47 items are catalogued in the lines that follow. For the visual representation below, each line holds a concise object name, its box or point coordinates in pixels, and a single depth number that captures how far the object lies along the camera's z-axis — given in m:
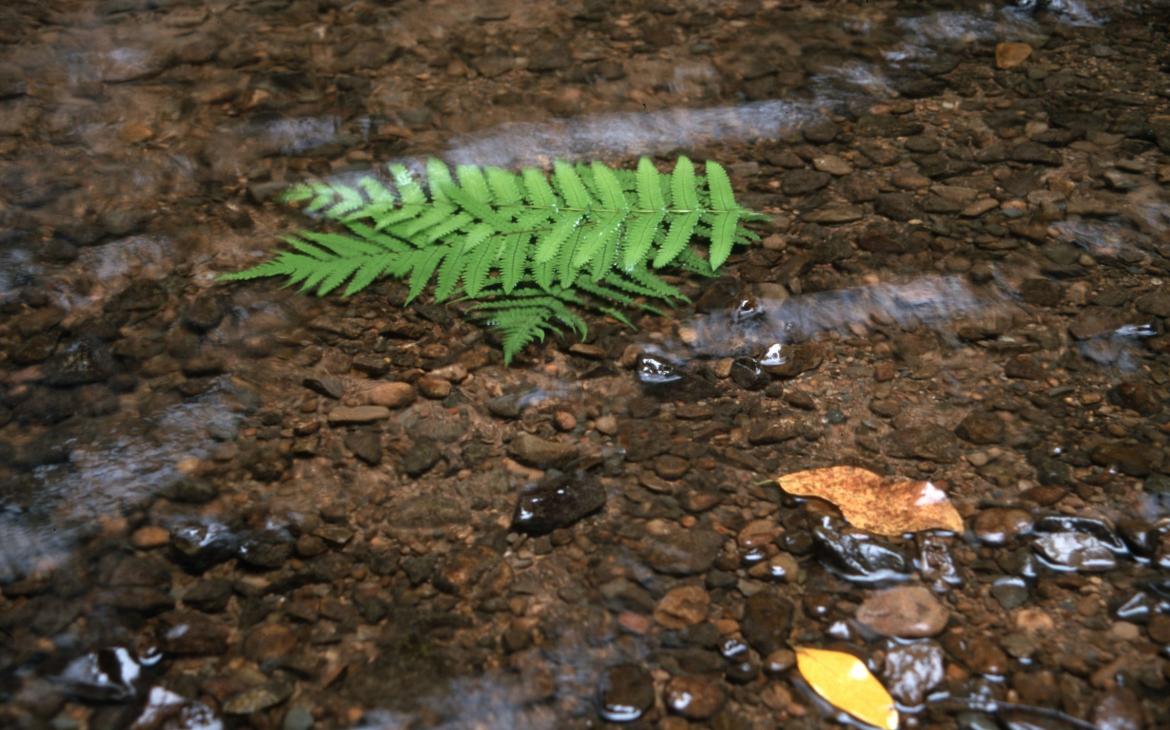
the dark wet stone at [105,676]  2.25
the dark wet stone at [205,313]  3.15
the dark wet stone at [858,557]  2.46
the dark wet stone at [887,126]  3.82
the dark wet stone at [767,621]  2.33
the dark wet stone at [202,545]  2.52
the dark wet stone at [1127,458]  2.65
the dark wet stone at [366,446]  2.78
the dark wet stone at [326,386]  2.95
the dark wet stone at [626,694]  2.21
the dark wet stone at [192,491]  2.65
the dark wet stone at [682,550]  2.49
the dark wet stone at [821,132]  3.82
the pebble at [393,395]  2.93
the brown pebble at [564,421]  2.86
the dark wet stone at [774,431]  2.81
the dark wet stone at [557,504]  2.61
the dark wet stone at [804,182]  3.61
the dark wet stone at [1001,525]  2.52
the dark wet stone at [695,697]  2.21
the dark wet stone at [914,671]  2.23
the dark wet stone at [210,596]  2.42
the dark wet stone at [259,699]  2.22
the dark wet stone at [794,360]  3.01
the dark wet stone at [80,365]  2.99
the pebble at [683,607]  2.38
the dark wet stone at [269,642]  2.32
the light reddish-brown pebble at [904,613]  2.34
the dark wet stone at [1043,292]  3.14
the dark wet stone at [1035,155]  3.64
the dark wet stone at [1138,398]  2.81
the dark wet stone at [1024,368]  2.93
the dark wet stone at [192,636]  2.33
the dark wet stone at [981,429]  2.76
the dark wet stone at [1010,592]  2.38
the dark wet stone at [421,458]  2.75
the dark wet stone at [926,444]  2.73
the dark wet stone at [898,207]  3.47
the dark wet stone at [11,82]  4.11
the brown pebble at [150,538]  2.55
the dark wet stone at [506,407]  2.90
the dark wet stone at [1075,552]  2.45
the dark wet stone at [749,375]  2.97
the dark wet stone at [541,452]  2.76
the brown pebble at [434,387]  2.95
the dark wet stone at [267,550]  2.51
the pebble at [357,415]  2.87
